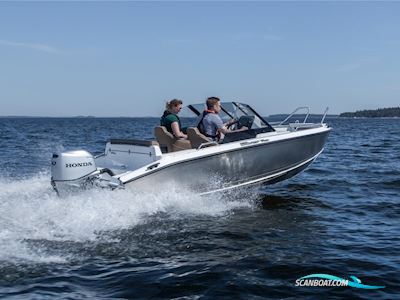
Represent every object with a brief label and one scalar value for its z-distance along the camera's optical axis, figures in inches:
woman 345.7
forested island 6560.0
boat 289.4
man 349.7
